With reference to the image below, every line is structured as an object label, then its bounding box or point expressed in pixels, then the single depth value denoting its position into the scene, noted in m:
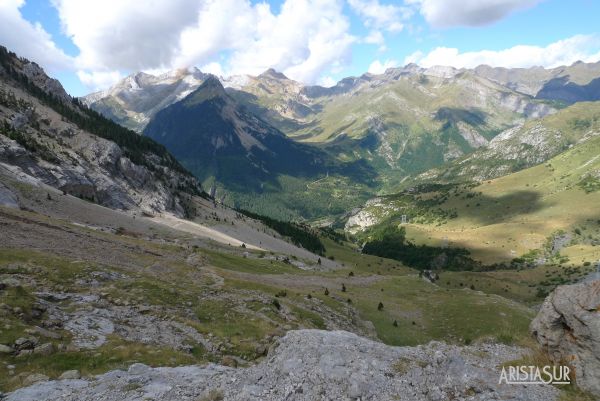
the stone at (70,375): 19.55
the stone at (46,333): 23.33
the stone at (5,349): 20.61
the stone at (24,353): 20.83
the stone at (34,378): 18.29
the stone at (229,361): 25.94
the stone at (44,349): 21.59
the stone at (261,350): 29.70
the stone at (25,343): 21.50
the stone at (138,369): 20.61
